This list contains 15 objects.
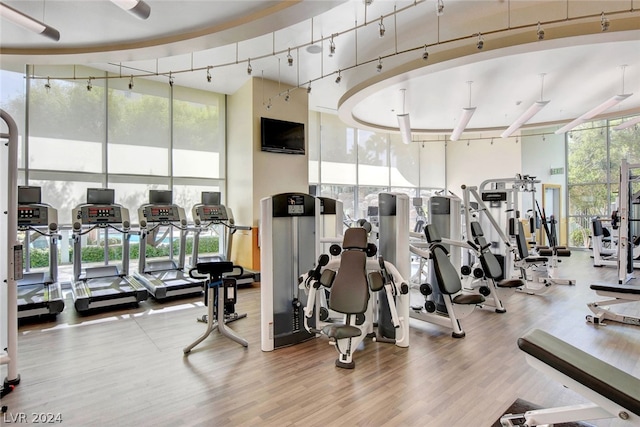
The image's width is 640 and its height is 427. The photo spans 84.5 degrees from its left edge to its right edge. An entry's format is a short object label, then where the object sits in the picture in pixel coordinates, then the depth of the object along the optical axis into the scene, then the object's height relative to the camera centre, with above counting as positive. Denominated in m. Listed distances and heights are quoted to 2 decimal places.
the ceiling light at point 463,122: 6.79 +1.93
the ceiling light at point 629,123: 7.41 +2.00
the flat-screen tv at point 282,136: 7.61 +1.75
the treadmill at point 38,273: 4.69 -0.95
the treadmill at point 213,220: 6.90 -0.10
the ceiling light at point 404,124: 7.24 +1.97
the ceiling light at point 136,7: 3.16 +1.92
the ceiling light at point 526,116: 6.33 +1.96
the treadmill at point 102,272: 5.17 -1.03
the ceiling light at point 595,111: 6.00 +2.00
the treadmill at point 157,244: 5.91 -0.71
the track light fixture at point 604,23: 4.05 +2.22
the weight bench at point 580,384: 1.95 -0.98
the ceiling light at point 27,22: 3.19 +1.87
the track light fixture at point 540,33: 4.23 +2.19
